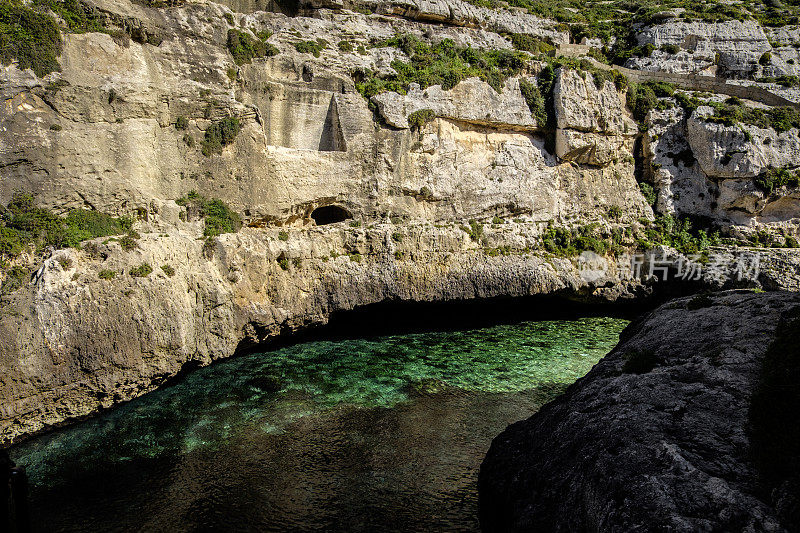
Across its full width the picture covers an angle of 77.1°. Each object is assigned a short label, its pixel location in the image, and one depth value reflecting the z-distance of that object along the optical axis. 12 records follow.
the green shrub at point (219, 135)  17.31
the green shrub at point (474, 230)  22.09
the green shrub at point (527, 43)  27.12
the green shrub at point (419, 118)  21.27
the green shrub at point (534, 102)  24.14
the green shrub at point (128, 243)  14.46
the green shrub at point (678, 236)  25.72
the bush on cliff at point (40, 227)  12.69
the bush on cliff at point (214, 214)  16.94
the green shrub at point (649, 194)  27.00
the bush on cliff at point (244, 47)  18.97
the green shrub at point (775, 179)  25.30
